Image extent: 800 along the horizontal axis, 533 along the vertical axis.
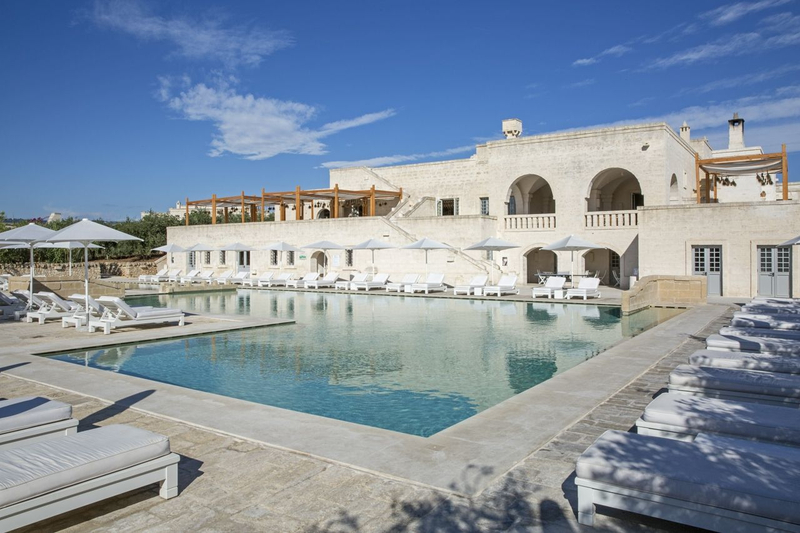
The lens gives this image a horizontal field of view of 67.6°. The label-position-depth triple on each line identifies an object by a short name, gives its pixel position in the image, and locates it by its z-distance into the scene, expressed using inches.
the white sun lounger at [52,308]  559.2
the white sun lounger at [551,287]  821.2
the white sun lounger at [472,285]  890.1
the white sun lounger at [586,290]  797.2
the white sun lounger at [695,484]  120.6
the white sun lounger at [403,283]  970.7
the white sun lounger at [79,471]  127.0
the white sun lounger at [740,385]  215.7
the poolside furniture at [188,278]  1352.1
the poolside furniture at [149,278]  1353.3
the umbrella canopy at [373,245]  1065.5
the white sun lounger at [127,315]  485.1
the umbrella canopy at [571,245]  867.3
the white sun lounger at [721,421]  165.4
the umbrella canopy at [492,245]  928.9
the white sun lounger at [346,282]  1045.8
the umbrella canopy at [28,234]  598.5
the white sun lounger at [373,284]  1028.5
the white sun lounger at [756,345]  299.3
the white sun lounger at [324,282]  1097.5
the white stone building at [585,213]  818.2
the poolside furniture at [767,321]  389.3
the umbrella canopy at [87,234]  494.9
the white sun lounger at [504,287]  860.6
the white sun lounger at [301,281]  1125.1
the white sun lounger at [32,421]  172.1
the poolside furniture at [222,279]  1245.7
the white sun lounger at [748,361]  255.8
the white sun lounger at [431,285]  946.7
